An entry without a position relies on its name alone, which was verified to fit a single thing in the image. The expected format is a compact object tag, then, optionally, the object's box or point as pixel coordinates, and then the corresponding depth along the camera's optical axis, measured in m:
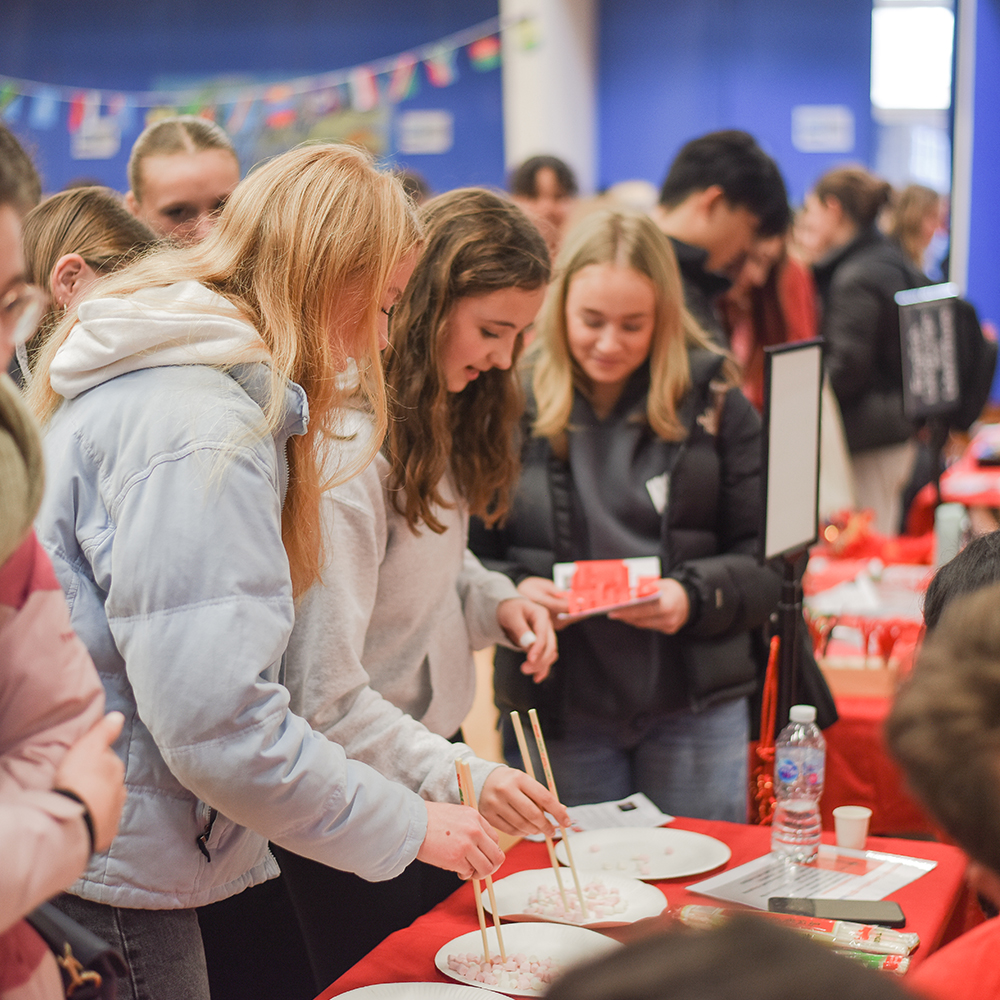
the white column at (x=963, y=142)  8.57
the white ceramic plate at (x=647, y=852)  1.79
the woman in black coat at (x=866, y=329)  5.01
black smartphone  1.57
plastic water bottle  1.82
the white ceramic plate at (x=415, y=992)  1.35
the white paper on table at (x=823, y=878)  1.69
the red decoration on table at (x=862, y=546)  3.96
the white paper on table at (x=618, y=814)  2.00
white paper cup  1.86
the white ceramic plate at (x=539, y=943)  1.46
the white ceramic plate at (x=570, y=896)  1.61
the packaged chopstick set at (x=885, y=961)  1.43
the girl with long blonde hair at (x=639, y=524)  2.28
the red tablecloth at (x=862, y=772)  2.73
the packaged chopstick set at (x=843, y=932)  1.49
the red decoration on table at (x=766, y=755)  2.07
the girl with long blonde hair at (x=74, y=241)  1.99
